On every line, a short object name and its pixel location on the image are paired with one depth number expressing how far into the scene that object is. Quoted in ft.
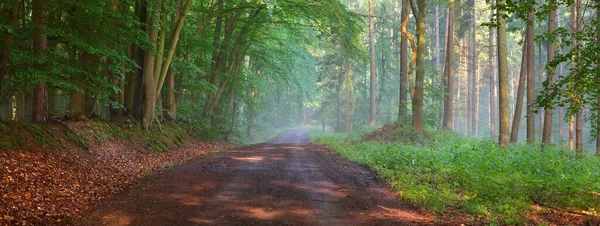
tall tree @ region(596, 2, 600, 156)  54.20
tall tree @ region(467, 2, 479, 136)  103.73
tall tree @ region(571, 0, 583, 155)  53.27
